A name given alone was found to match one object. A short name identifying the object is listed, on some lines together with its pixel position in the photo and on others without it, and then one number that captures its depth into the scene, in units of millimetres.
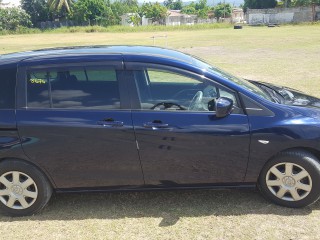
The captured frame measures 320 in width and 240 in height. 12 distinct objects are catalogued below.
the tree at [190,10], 130925
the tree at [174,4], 163950
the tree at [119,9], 90062
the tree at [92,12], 78812
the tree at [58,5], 81500
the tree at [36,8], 85375
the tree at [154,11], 96312
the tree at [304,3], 72188
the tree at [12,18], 74000
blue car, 3535
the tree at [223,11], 106281
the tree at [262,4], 85062
